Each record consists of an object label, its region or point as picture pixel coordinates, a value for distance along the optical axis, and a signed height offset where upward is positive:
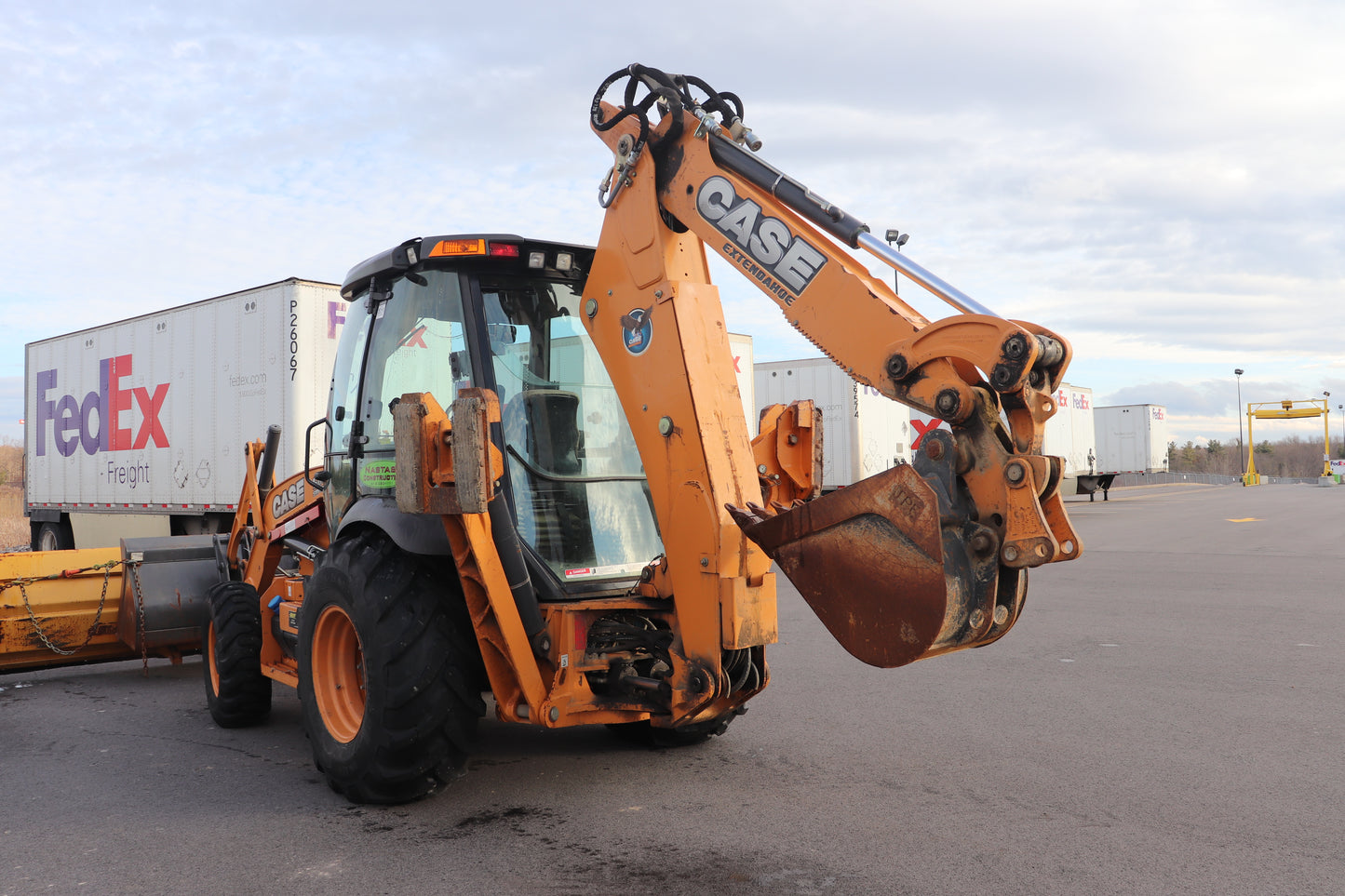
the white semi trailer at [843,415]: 22.61 +1.46
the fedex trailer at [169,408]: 12.48 +1.19
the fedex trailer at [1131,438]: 43.41 +1.57
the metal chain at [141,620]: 7.26 -0.92
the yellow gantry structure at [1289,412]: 74.06 +4.61
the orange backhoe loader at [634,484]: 3.46 -0.01
